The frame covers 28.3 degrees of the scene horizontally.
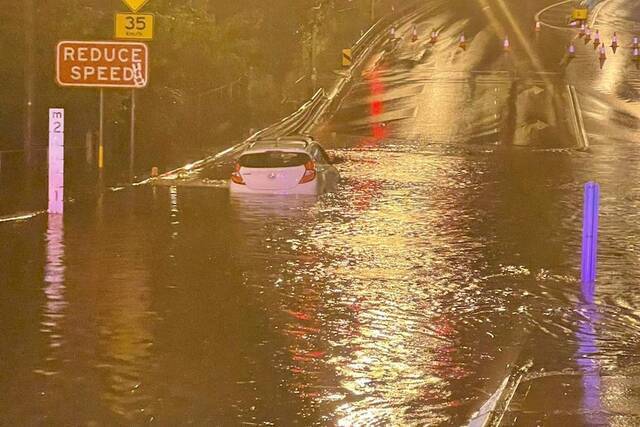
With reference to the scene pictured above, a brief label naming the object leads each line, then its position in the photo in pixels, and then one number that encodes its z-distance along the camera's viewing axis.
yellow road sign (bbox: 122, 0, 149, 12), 27.73
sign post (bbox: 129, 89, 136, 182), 30.59
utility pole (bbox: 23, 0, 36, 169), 27.28
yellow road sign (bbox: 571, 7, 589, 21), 71.44
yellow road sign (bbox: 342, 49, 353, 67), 59.09
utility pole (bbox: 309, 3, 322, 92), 56.11
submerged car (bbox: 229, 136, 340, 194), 24.64
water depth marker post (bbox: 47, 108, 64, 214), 22.72
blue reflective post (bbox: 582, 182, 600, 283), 14.62
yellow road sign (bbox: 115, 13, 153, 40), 27.84
